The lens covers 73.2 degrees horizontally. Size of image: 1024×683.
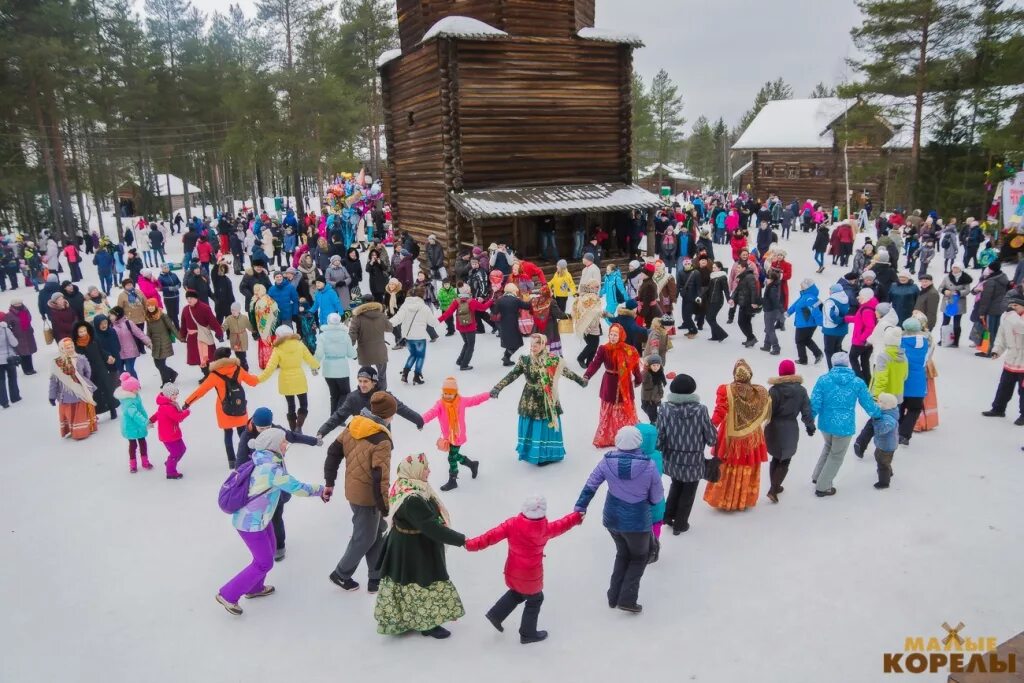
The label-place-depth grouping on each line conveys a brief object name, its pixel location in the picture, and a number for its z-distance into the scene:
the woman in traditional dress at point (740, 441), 6.72
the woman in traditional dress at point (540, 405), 7.88
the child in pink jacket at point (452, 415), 7.50
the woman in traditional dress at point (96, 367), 10.03
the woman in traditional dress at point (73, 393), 9.44
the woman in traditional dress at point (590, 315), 11.45
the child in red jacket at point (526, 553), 4.85
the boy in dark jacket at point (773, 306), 12.13
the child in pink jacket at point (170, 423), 7.96
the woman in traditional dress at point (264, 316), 11.62
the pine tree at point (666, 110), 66.19
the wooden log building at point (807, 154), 39.12
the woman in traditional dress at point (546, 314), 10.93
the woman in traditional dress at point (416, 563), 4.80
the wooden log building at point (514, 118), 18.31
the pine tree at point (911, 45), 27.98
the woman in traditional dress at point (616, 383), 8.18
